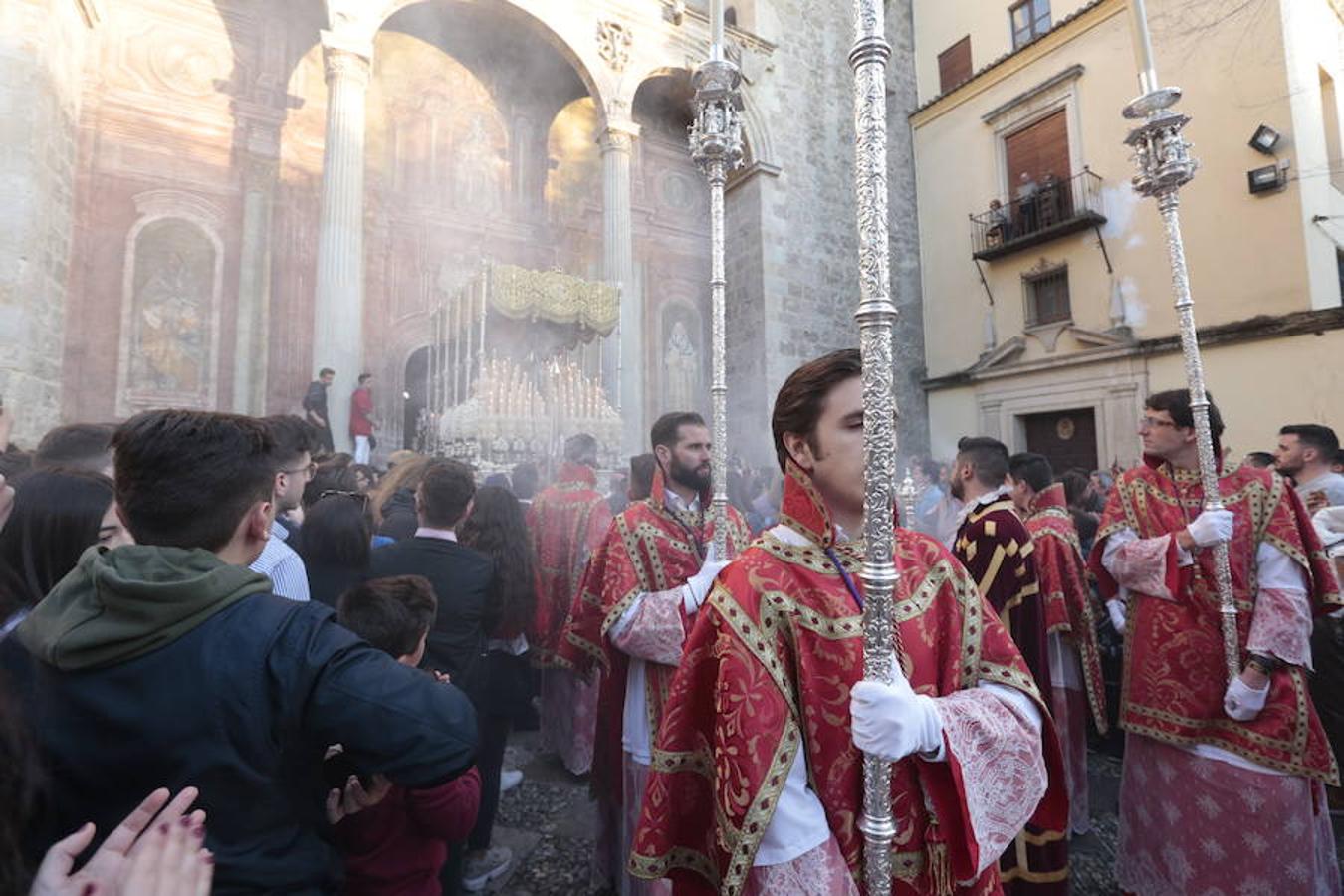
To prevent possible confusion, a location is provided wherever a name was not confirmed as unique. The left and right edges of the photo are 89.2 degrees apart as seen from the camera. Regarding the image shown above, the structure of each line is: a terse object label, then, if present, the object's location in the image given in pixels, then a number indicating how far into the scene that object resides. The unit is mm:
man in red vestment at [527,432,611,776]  4336
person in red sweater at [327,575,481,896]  1707
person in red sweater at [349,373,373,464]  8953
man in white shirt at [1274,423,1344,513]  4609
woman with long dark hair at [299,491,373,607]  2549
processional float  9000
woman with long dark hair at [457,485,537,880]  3047
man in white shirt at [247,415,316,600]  2131
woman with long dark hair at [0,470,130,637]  1595
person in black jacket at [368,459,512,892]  2545
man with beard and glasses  2434
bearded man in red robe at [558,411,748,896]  2422
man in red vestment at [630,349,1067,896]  1247
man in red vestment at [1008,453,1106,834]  3580
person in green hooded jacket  1034
